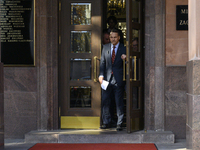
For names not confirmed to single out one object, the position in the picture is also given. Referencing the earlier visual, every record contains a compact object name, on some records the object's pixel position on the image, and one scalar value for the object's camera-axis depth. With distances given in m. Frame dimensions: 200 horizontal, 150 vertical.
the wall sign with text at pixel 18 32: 12.87
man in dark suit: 12.73
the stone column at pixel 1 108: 10.00
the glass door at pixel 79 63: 13.23
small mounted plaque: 12.53
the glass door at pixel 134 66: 11.91
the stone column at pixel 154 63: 12.55
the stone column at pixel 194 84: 9.09
